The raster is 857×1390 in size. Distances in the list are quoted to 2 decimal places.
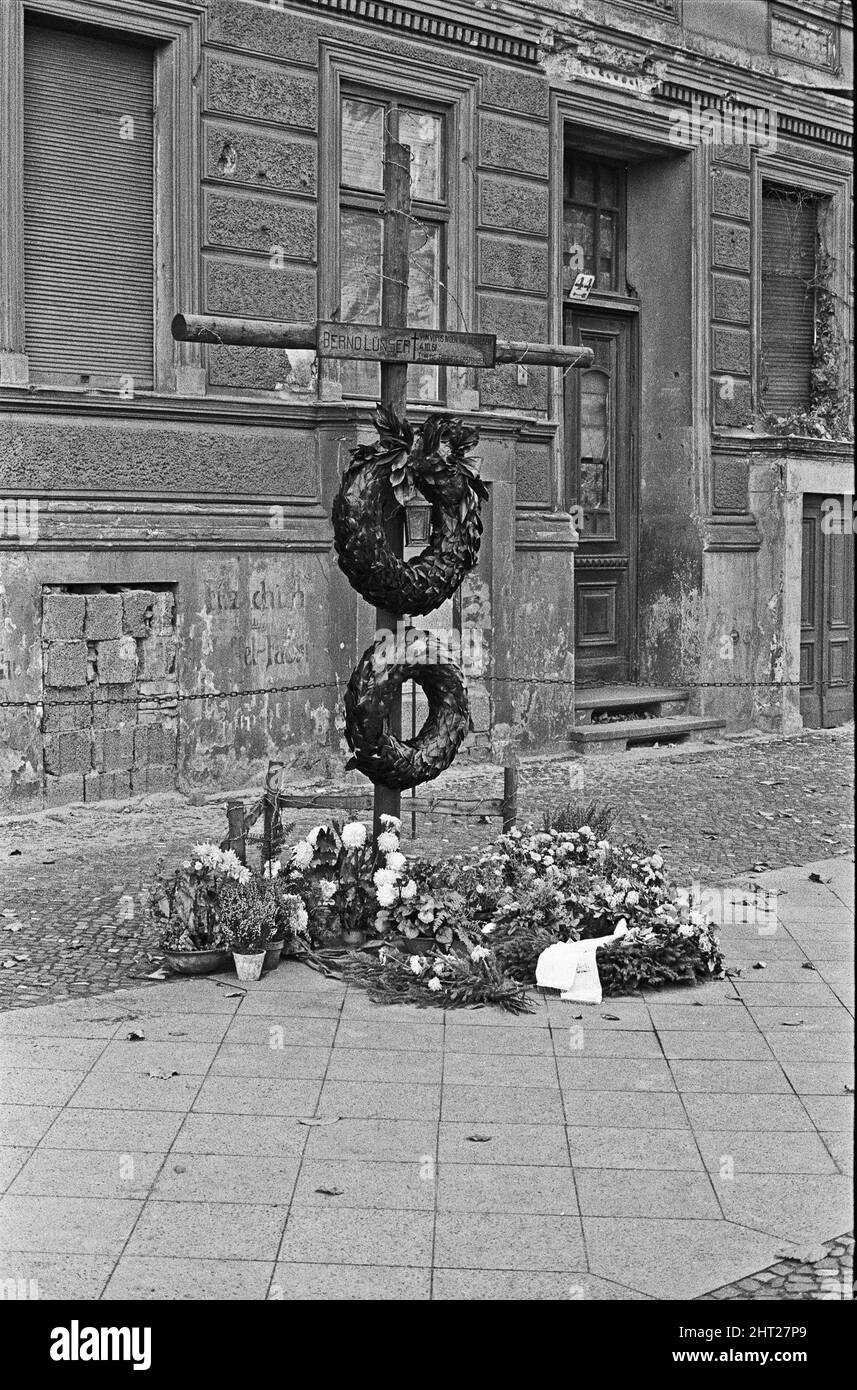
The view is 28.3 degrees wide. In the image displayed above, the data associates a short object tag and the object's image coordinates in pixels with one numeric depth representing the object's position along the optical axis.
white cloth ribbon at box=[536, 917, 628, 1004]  6.87
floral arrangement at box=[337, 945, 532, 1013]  6.78
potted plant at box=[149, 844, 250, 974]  7.02
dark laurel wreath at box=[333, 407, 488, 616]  7.62
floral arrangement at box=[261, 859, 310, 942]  7.23
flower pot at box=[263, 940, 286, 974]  7.10
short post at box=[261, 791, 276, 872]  7.64
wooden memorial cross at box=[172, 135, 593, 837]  7.62
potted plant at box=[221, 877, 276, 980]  6.98
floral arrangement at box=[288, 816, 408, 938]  7.47
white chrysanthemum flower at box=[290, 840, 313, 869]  7.54
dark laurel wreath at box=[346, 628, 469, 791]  7.70
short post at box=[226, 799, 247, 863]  7.46
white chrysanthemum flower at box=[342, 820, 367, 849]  7.55
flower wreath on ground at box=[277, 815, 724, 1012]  6.99
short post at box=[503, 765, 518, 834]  8.56
